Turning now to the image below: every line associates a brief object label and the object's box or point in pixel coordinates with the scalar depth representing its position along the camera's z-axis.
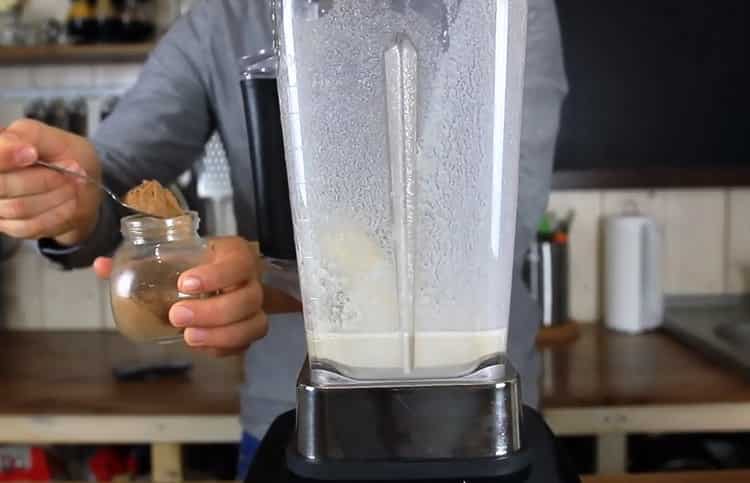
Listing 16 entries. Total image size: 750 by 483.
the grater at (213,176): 1.84
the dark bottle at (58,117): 1.82
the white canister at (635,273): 1.75
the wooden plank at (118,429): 1.40
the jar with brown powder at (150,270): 0.66
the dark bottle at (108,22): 1.78
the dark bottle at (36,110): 1.82
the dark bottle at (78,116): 1.84
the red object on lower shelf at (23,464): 1.55
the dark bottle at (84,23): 1.78
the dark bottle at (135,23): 1.78
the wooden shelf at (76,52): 1.73
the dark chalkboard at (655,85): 1.80
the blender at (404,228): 0.55
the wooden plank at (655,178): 1.83
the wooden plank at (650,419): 1.37
